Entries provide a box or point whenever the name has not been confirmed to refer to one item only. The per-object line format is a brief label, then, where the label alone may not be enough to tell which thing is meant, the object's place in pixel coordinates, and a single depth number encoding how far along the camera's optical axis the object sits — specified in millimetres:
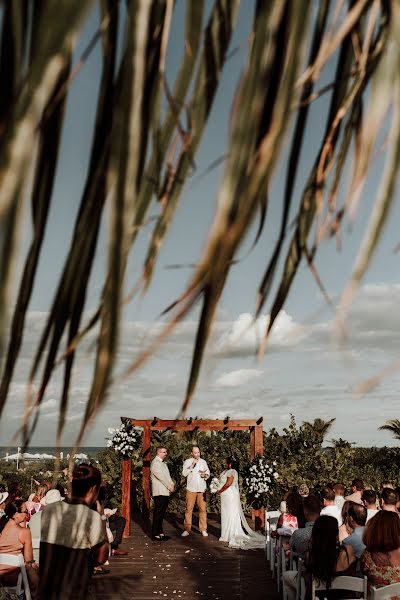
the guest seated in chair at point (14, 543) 5859
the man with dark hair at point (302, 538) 6105
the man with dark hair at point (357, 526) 5957
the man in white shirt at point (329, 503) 7211
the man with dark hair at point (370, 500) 7383
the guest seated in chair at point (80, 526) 3469
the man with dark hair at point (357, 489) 8742
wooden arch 12969
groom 11602
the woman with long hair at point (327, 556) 5078
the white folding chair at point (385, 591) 4328
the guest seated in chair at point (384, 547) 4598
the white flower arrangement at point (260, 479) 12438
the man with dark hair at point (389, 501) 5686
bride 11812
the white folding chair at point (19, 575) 5672
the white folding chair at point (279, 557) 7941
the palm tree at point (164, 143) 506
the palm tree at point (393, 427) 19859
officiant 11961
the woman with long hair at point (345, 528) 6349
